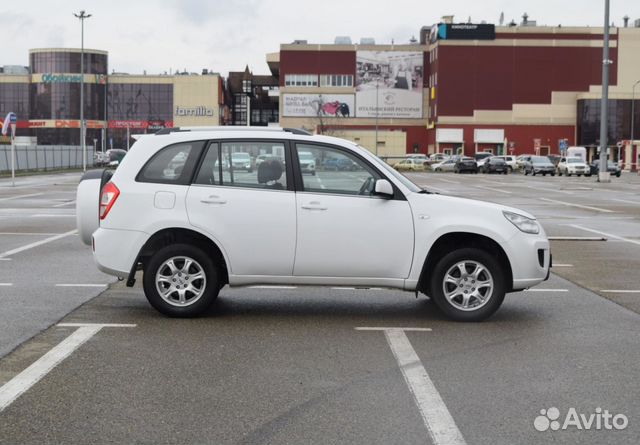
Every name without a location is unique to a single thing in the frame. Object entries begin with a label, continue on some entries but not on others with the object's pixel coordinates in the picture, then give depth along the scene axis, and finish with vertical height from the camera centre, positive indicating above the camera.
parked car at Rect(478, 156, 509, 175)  74.88 -0.90
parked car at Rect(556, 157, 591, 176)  67.75 -0.84
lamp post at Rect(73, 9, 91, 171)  77.88 +11.47
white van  85.75 +0.43
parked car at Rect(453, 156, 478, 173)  75.38 -0.88
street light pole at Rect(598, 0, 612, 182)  49.05 +1.31
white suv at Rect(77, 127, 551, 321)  8.27 -0.71
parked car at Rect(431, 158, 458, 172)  81.94 -1.04
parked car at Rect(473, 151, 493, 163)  91.15 -0.13
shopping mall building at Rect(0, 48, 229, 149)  139.62 +8.05
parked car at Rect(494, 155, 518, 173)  82.50 -0.72
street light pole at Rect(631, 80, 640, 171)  101.38 +6.65
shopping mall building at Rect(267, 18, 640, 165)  105.00 +7.88
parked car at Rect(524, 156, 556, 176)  69.94 -0.88
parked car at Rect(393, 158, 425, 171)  85.00 -1.03
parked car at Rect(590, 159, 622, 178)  70.38 -0.99
